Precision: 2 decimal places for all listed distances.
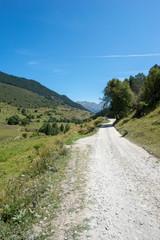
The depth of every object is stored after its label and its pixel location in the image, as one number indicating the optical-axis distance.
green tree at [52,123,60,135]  140.27
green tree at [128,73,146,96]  73.19
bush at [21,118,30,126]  183.34
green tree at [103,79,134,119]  43.56
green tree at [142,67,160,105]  40.16
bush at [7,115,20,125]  170.10
